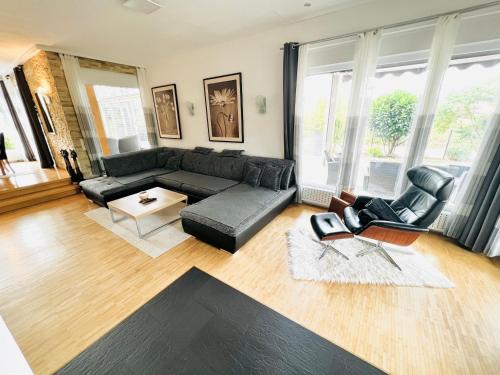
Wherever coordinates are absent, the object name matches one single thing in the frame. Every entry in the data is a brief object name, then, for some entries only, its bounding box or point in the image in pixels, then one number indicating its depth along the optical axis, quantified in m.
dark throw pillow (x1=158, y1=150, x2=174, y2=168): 4.71
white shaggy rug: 1.97
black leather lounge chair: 1.91
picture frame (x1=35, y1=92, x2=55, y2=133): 4.27
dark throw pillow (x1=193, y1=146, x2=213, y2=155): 4.29
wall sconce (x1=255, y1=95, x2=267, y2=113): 3.39
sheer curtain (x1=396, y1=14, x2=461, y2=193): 2.04
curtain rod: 1.87
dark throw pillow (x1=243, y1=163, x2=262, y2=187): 3.33
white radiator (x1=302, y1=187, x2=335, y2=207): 3.31
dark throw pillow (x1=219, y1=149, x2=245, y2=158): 3.88
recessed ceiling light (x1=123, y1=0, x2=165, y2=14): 2.18
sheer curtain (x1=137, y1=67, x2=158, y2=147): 5.05
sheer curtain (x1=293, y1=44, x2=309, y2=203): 2.84
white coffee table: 2.63
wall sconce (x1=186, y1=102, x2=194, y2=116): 4.41
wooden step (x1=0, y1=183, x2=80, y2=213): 3.55
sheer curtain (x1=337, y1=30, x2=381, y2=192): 2.43
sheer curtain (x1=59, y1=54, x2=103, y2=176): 3.97
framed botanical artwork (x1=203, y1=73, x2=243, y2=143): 3.68
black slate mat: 1.31
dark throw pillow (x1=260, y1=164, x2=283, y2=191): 3.19
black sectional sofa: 2.40
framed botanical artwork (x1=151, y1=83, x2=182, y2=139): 4.71
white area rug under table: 2.51
